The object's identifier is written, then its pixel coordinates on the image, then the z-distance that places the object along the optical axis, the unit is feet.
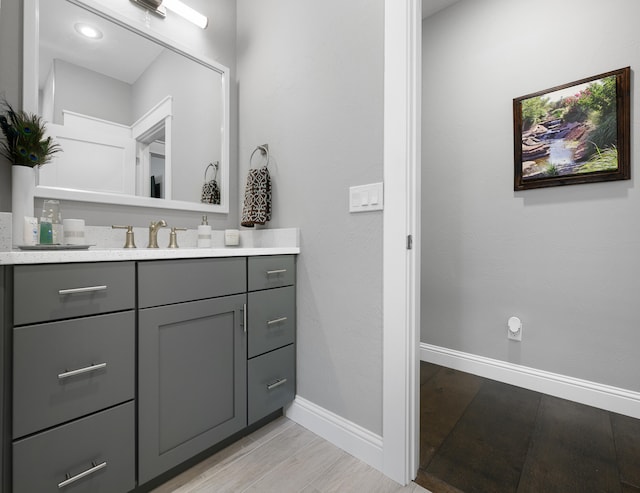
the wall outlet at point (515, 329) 6.24
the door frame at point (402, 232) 3.78
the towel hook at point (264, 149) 5.65
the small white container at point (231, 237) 5.89
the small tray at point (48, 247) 3.22
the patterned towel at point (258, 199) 5.41
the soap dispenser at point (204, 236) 5.40
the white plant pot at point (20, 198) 3.67
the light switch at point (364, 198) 4.17
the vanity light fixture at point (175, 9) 5.03
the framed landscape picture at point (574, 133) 5.18
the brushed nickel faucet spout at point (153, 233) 4.82
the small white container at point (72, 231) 4.02
